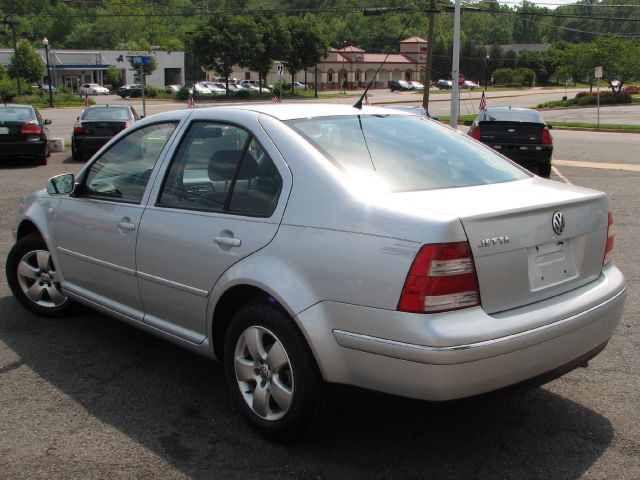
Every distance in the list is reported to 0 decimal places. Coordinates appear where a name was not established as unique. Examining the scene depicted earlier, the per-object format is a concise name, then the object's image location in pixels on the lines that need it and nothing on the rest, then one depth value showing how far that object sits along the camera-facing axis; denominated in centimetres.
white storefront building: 9456
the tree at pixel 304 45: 7481
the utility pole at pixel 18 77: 5761
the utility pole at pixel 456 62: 2691
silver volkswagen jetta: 292
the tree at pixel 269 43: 7256
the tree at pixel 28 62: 7056
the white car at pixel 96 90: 8076
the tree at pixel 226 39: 7031
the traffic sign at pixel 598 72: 3094
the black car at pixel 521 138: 1412
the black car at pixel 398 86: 9300
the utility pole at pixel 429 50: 3335
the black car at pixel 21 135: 1612
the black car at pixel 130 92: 7450
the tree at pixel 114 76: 8949
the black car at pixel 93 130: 1769
